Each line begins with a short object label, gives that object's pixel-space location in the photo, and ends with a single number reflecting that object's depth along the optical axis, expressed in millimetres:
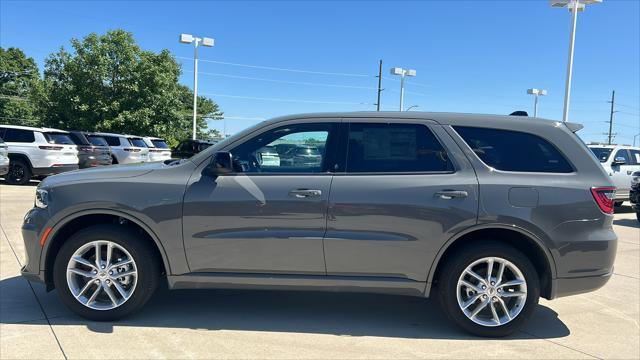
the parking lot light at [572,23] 17938
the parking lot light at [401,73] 34125
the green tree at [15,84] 47250
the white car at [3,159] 13289
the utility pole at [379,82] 44147
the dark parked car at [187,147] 22844
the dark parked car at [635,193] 11477
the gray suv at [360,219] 3904
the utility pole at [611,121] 71062
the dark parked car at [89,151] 16891
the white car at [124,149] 18844
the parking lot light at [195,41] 25453
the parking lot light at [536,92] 34250
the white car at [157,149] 20297
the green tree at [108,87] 26516
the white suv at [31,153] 14641
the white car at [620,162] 13445
